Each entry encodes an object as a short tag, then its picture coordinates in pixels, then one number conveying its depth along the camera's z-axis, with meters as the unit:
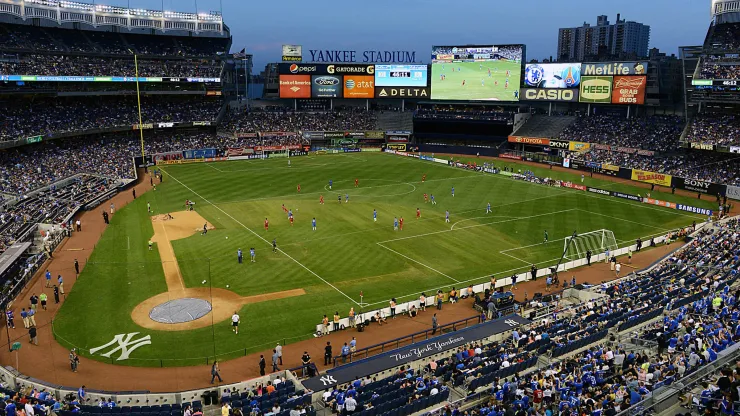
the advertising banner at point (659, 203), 57.14
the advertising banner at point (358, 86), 101.31
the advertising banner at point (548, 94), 89.00
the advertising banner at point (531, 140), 88.56
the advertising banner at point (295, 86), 99.81
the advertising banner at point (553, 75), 88.00
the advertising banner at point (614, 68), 80.88
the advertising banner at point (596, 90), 84.56
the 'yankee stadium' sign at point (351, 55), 102.00
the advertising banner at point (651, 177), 66.94
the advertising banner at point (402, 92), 100.56
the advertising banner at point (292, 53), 101.25
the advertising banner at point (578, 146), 83.24
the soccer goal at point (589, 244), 41.96
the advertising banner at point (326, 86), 100.62
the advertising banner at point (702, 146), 65.50
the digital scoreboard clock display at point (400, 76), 100.38
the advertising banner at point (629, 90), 81.25
